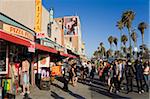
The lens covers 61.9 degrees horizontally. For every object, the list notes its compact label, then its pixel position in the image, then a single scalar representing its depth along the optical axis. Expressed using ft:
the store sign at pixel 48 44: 30.57
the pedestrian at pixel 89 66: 30.95
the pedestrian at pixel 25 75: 18.91
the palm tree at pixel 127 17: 84.37
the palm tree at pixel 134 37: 103.57
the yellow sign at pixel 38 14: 26.03
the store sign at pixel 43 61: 26.42
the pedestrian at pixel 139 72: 21.62
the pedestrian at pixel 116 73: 21.88
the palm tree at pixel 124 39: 119.23
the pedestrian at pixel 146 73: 22.09
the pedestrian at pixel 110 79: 22.14
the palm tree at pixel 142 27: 106.06
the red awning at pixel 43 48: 21.30
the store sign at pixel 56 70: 30.06
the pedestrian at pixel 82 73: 32.30
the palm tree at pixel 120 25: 95.95
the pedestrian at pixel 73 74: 26.42
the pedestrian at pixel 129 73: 21.88
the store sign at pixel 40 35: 24.92
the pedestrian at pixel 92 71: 30.45
